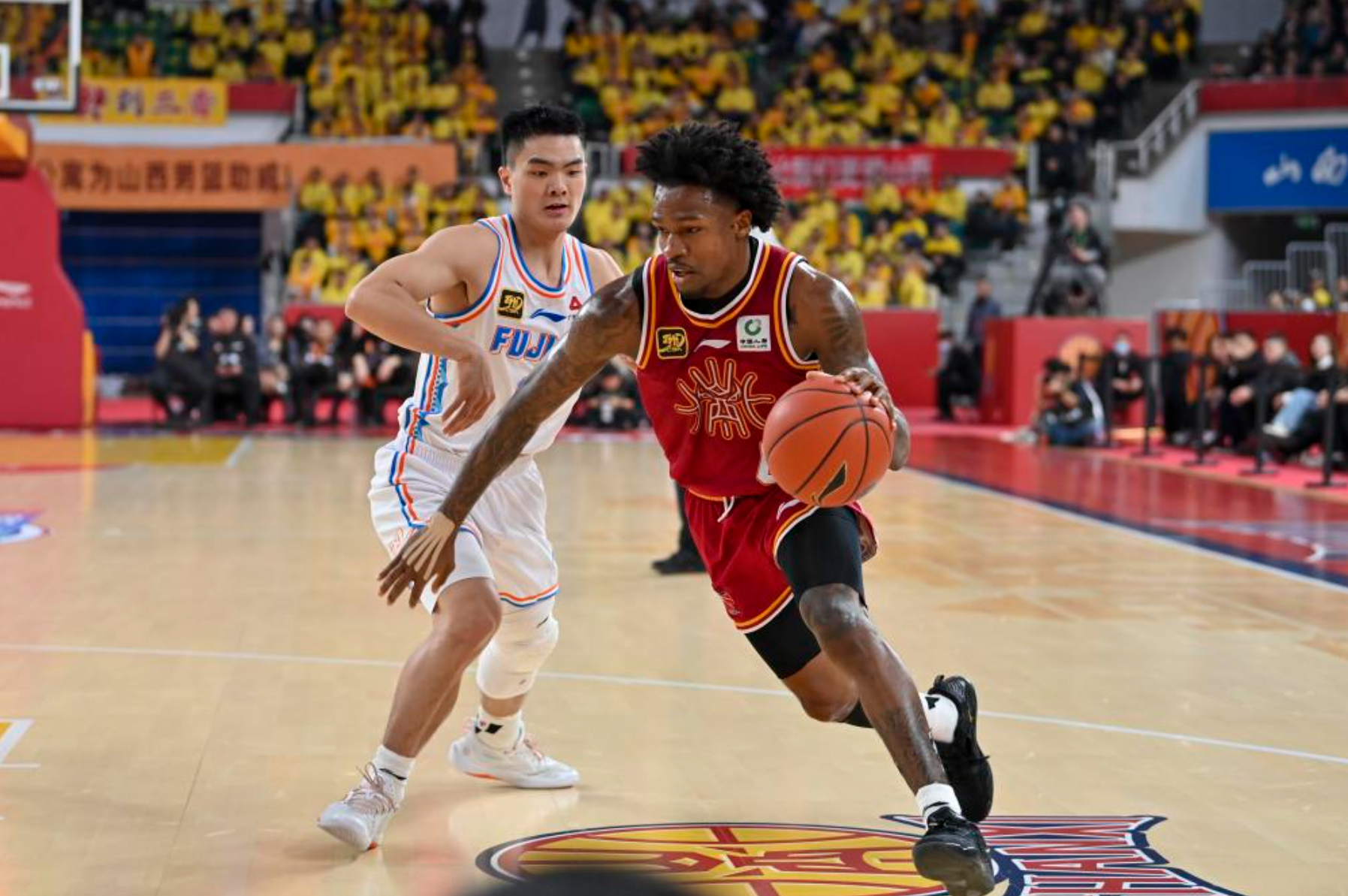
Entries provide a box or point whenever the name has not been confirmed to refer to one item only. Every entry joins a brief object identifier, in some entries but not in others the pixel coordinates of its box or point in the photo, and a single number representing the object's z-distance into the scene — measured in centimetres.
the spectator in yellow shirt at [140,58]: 2764
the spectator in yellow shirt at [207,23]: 2911
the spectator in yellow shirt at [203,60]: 2855
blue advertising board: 2789
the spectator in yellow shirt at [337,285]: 2383
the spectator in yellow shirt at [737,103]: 2867
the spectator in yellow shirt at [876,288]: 2414
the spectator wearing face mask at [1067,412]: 1903
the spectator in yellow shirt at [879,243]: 2534
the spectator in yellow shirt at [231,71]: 2842
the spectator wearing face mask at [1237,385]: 1802
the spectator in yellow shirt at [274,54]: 2884
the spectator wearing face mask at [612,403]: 2105
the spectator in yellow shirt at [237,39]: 2897
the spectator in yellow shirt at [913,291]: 2428
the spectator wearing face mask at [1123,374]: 2000
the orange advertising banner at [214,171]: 2566
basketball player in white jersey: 479
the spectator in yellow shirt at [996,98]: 2905
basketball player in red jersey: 423
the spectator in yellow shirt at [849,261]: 2450
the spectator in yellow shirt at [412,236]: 2447
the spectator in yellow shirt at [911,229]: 2608
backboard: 1548
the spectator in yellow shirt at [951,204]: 2656
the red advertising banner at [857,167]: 2659
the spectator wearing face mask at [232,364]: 2095
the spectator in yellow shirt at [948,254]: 2594
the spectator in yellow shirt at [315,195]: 2556
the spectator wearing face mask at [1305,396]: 1670
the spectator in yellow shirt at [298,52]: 2900
